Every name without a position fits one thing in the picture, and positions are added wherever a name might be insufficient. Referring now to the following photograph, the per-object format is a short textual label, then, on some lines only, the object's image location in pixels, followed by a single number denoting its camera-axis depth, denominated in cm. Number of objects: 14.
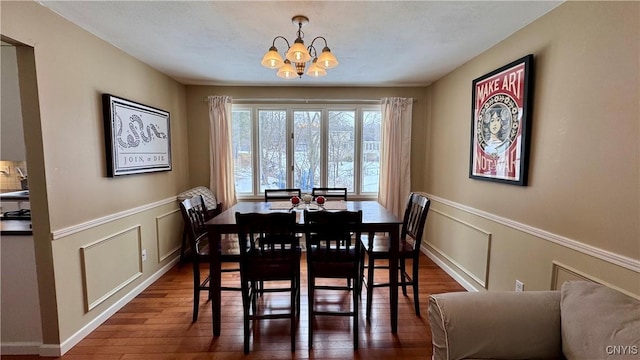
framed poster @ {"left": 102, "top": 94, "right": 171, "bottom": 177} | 243
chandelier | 185
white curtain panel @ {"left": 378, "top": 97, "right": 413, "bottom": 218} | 394
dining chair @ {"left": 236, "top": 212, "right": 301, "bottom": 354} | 192
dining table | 215
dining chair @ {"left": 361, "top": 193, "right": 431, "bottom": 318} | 235
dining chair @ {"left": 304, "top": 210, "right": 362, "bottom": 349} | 194
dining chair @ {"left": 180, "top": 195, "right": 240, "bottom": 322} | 226
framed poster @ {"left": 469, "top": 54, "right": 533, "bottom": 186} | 212
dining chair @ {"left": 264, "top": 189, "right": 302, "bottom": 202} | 352
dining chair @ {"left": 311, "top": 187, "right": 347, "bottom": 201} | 349
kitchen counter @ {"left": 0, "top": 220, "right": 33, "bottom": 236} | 193
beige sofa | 120
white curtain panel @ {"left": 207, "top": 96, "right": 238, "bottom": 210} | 388
